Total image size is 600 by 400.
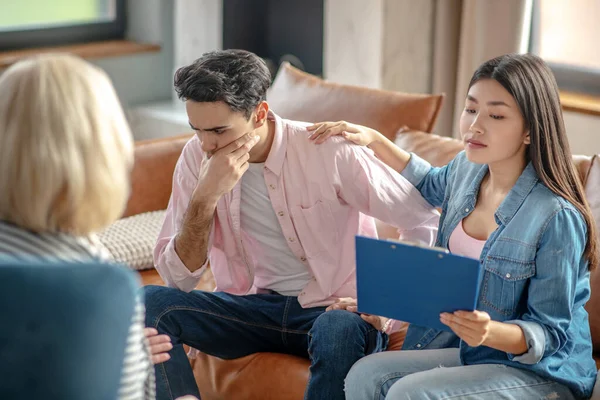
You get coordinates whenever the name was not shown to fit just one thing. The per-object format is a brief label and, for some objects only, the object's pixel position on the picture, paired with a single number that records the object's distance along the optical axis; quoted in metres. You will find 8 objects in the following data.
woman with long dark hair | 2.80
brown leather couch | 3.48
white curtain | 5.40
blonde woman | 1.86
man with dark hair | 3.34
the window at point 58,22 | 6.77
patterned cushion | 4.36
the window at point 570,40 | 5.61
